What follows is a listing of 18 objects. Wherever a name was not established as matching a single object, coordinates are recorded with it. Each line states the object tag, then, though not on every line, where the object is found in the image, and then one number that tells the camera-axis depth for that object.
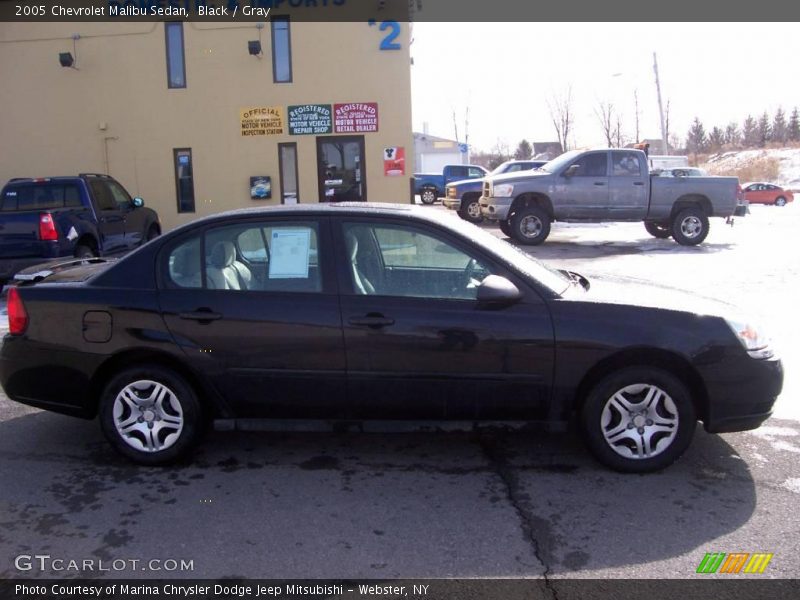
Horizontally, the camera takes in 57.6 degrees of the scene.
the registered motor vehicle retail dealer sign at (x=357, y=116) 16.47
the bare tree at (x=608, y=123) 51.41
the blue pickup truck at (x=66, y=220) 9.91
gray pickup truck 15.64
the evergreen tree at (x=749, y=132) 88.50
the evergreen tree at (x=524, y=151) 66.69
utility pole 33.17
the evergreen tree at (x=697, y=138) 91.06
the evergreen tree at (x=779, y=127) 89.41
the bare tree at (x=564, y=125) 50.88
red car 41.97
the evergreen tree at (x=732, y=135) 89.81
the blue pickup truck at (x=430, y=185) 31.39
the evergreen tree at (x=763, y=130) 83.90
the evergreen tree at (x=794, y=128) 85.81
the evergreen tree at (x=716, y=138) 90.22
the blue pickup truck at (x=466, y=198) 20.33
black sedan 4.26
